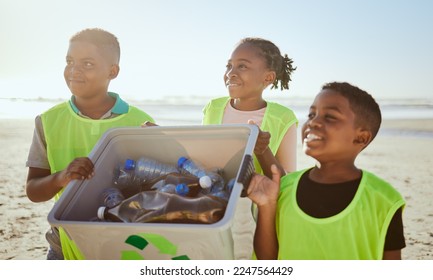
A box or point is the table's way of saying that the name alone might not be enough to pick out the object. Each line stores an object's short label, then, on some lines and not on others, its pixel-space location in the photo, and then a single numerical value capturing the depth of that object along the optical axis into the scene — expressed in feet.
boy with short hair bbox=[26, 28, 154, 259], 5.38
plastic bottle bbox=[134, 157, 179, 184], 5.05
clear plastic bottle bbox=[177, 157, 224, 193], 4.56
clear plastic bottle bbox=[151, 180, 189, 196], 4.43
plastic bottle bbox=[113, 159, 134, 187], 5.02
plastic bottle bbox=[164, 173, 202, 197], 4.66
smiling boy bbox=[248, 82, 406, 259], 4.17
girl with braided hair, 6.19
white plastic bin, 3.76
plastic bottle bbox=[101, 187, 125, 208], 4.65
